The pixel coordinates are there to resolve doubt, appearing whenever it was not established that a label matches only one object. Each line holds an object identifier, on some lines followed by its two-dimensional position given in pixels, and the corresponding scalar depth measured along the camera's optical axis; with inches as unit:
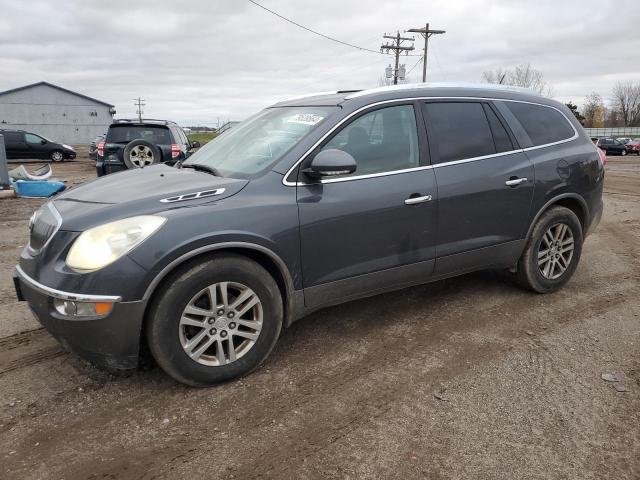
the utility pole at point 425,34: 1397.6
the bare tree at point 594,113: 3531.0
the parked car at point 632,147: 1476.4
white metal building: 1831.9
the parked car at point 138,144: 370.0
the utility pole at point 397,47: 1565.0
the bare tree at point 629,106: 3681.1
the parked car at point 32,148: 929.5
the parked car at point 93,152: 914.5
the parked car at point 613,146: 1489.9
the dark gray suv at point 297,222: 109.6
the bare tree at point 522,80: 2274.7
